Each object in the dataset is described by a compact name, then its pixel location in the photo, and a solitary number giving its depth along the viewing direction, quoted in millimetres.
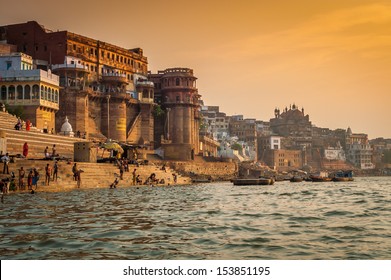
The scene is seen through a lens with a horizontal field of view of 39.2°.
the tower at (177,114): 63125
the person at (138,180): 38756
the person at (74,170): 29656
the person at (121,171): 36125
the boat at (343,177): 66000
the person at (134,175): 38291
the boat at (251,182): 50312
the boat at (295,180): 68938
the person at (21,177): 25219
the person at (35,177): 25531
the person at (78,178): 29761
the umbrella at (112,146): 40131
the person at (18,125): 31594
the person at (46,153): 30705
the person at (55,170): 27767
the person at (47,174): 26834
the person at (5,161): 25016
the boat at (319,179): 65625
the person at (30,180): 25359
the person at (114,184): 33728
